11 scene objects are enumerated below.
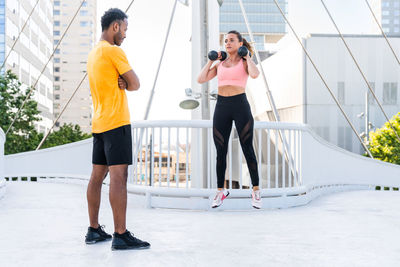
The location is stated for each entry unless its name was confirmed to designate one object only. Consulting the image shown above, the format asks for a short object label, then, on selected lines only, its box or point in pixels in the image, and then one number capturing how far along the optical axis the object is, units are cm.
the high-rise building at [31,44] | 5213
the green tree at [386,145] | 3009
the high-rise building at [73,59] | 9881
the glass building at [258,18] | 10494
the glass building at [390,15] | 16088
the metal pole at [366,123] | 3227
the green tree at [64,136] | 3511
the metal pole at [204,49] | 605
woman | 379
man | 254
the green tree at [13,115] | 2406
